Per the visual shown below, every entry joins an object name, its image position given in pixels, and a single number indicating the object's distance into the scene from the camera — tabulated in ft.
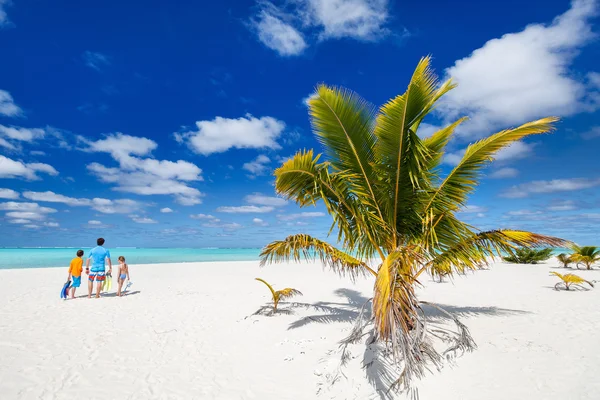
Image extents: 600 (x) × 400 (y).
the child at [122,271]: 33.61
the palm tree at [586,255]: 54.49
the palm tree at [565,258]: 59.96
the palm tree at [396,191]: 15.85
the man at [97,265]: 30.86
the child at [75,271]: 30.81
